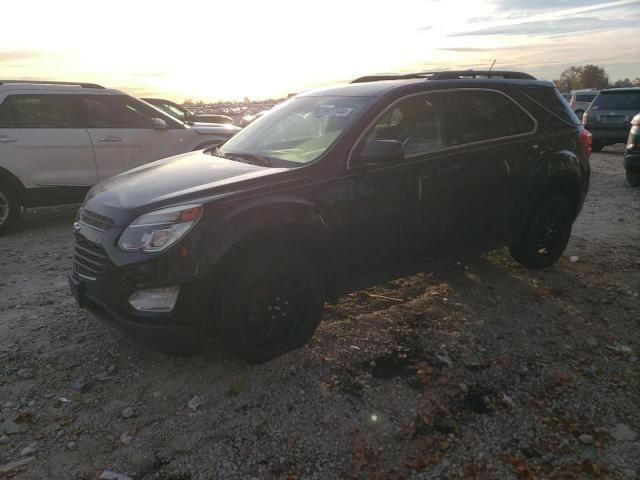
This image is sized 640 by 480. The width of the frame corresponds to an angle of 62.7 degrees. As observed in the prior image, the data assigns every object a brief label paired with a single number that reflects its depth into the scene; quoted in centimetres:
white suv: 686
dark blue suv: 308
